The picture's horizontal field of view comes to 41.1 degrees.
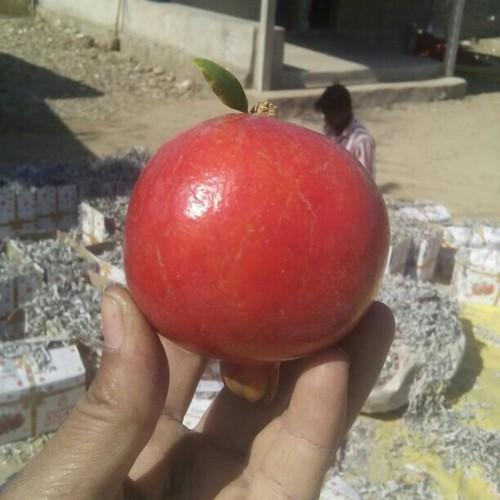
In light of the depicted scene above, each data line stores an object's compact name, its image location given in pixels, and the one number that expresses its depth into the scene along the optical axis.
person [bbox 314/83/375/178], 4.50
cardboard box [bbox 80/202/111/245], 4.11
